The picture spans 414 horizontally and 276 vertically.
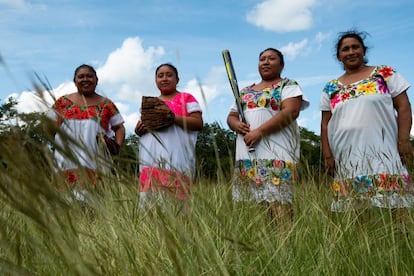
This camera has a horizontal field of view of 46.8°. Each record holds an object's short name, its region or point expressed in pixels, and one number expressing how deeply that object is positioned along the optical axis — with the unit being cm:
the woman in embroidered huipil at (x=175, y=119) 391
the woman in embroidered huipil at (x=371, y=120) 313
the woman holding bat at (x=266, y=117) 356
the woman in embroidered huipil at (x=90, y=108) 423
